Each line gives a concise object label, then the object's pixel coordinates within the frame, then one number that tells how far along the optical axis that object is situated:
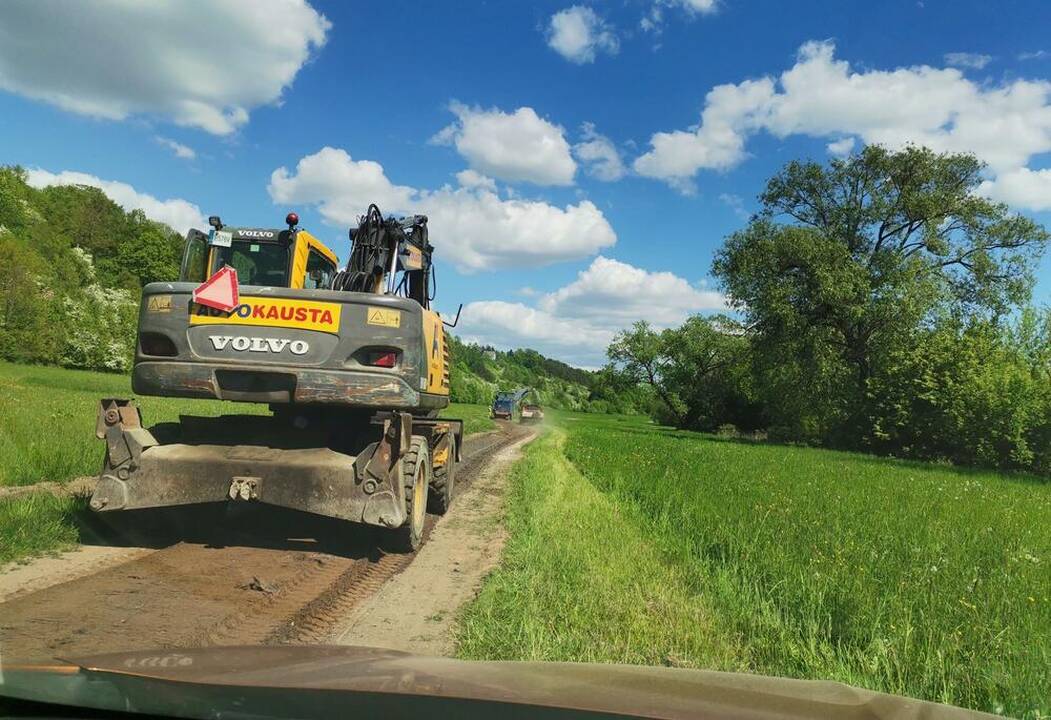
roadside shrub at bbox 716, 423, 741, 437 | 58.33
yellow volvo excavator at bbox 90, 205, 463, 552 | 6.29
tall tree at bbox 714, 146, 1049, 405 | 33.47
